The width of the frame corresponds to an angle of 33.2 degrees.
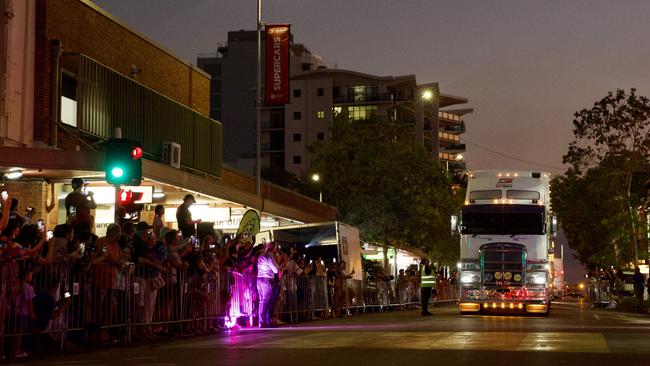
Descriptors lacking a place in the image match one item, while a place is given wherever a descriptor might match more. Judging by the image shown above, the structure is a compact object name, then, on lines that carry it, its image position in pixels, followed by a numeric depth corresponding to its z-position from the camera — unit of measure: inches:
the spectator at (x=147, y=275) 738.8
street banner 1603.1
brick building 1013.2
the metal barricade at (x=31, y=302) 582.6
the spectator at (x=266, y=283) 973.8
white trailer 1472.7
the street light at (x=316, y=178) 2426.4
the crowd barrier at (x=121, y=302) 593.6
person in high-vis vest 1339.8
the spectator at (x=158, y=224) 879.4
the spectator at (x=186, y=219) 938.7
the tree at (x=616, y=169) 2106.3
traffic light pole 799.1
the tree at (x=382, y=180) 2329.0
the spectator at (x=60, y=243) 641.0
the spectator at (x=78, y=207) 781.9
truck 1259.2
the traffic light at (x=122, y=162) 742.5
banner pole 1547.7
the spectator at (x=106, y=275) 675.4
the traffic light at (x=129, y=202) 846.9
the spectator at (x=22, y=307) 588.7
